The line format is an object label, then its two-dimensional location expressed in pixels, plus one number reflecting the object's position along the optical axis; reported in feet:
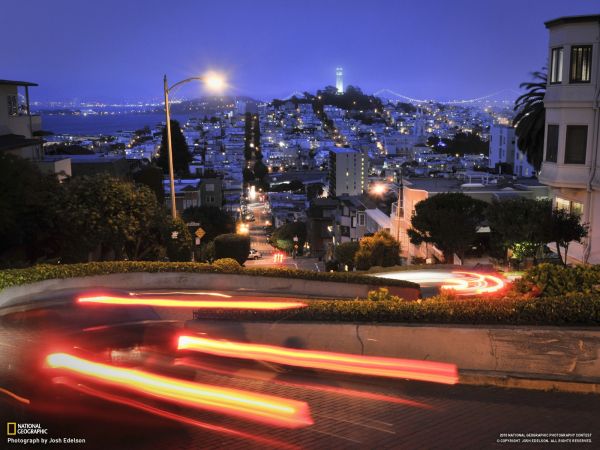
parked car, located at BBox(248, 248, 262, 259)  176.65
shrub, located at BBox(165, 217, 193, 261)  65.82
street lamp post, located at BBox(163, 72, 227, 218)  68.13
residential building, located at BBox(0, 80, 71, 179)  97.86
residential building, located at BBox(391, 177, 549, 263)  117.91
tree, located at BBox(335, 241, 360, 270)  108.58
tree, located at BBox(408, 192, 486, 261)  85.81
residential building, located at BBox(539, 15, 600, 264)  63.21
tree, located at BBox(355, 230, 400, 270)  93.86
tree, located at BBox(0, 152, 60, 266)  56.18
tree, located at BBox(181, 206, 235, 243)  164.66
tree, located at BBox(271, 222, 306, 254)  220.55
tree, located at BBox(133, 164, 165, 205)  162.30
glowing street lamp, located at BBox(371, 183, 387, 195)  161.92
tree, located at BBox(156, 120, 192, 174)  306.55
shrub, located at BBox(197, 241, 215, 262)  92.87
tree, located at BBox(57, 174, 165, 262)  58.39
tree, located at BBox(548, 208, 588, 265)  62.59
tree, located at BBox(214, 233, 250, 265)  90.99
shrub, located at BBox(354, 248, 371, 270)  94.73
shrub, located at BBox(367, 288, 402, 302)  31.71
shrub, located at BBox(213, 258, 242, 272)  48.21
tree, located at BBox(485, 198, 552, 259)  64.44
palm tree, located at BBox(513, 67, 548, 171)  83.61
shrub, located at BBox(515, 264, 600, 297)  31.81
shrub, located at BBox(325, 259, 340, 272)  122.62
